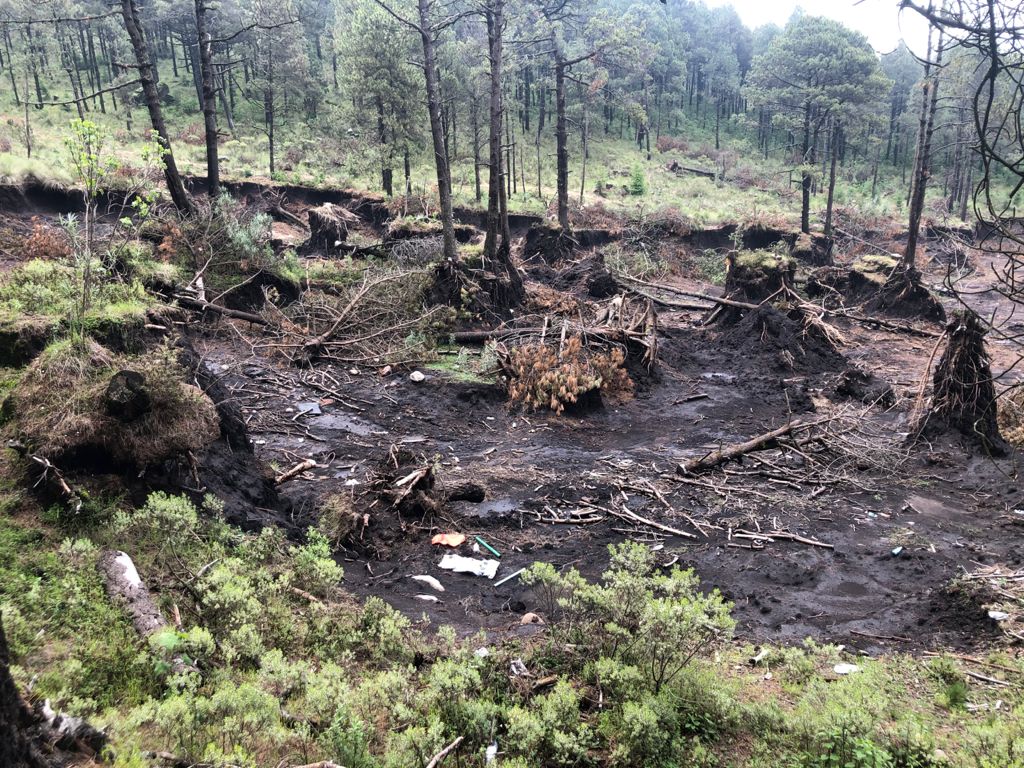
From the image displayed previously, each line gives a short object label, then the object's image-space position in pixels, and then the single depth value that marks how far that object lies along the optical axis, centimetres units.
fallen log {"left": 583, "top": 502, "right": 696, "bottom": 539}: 591
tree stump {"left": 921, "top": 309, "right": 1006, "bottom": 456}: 748
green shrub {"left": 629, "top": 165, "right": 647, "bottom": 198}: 3453
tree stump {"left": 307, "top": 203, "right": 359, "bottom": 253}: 1716
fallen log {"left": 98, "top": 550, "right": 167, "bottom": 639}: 305
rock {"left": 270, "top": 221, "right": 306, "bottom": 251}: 1672
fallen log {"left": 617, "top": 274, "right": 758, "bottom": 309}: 1315
